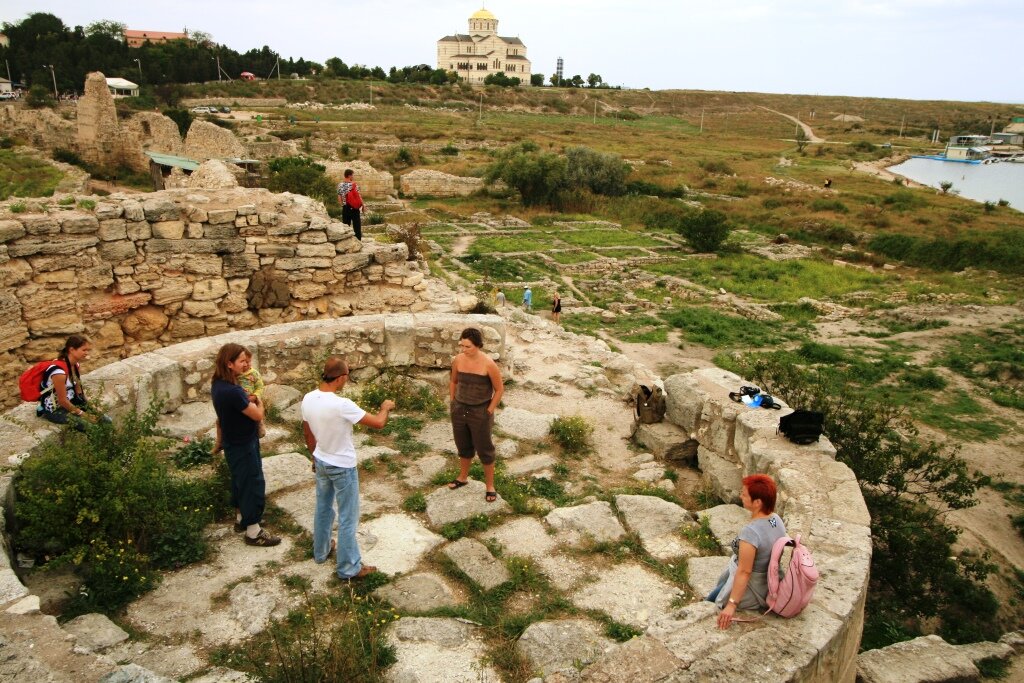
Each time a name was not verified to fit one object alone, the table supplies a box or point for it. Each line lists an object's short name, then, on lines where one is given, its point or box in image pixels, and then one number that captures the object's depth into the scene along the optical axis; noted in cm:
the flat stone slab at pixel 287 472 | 574
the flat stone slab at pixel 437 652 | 372
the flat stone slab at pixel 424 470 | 606
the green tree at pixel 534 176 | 3181
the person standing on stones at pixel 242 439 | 457
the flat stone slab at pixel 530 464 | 646
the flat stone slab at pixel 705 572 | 480
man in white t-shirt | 436
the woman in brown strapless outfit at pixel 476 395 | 560
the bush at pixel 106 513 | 413
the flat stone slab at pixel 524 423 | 724
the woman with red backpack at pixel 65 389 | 520
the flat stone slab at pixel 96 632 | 370
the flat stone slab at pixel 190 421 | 639
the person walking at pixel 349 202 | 1234
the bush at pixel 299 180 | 2369
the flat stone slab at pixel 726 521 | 539
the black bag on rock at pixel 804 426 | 584
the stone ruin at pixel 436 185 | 3281
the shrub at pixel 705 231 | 2553
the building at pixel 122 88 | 5999
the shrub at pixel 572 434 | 708
